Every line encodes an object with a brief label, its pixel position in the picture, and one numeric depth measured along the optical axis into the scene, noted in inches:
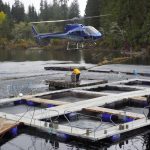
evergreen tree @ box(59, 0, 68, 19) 6027.1
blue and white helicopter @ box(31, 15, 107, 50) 1835.6
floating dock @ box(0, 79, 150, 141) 868.0
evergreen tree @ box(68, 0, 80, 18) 5723.4
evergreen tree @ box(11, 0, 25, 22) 6742.1
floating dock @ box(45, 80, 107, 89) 1485.0
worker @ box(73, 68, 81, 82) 1508.9
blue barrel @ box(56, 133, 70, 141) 860.3
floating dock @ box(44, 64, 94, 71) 2260.3
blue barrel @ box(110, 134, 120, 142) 857.4
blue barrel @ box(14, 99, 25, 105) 1217.3
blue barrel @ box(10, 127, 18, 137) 910.7
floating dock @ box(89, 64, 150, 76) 2128.2
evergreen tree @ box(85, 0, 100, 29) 4776.1
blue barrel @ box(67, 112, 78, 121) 1027.4
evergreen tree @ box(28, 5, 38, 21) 6878.9
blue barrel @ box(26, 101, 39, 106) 1189.5
